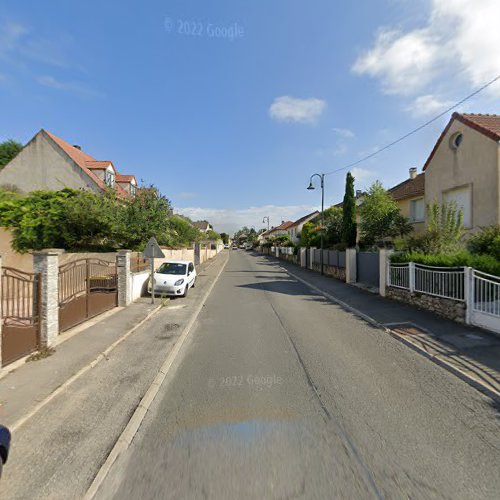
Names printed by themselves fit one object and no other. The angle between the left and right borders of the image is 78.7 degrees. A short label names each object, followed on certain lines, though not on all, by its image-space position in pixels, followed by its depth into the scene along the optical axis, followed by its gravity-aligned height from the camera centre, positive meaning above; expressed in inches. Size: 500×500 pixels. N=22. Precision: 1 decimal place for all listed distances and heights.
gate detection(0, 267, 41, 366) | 204.8 -57.6
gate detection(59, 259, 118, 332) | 291.9 -47.5
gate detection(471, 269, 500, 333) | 278.4 -48.5
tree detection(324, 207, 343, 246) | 1039.6 +69.6
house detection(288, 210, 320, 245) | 2386.8 +202.5
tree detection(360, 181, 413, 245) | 697.6 +75.4
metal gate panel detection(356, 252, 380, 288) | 579.7 -36.3
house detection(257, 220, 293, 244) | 3459.2 +232.6
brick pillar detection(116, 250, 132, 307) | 425.7 -40.5
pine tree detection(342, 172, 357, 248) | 876.0 +101.1
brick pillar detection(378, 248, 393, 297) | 491.5 -30.0
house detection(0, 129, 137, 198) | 891.4 +234.7
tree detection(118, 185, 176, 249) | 636.7 +68.4
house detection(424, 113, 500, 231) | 481.6 +146.5
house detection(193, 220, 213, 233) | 3905.0 +335.0
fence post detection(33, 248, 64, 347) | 240.7 -34.8
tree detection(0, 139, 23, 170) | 1326.3 +446.1
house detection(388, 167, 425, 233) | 729.0 +123.0
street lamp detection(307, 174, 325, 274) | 892.7 +185.2
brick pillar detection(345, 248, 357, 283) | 678.5 -40.5
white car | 498.0 -49.0
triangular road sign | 433.1 -1.1
